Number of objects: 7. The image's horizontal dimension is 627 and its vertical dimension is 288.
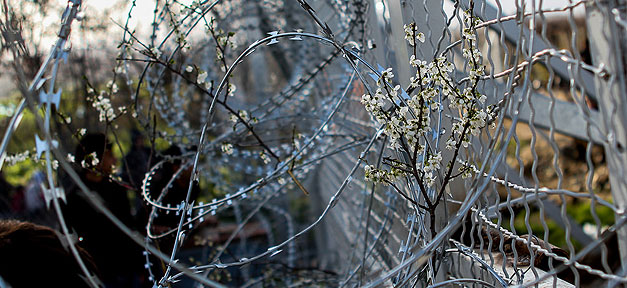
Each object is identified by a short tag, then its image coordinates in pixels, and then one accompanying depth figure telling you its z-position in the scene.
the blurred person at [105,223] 2.82
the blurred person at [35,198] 5.45
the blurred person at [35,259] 1.96
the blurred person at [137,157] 3.87
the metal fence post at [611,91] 0.93
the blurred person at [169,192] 2.81
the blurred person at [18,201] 5.72
